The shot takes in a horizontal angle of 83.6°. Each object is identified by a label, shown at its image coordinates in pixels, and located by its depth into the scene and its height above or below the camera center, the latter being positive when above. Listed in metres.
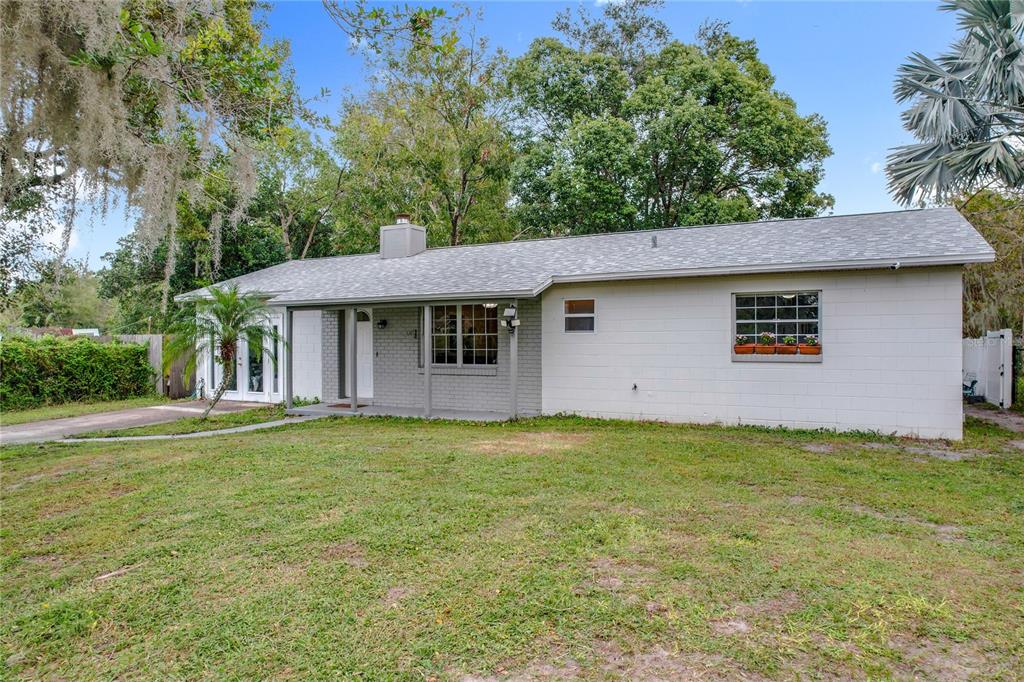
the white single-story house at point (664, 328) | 8.12 +0.30
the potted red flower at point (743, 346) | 9.07 -0.02
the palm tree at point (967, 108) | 9.63 +4.25
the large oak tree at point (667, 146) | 17.16 +6.13
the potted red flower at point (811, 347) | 8.61 -0.03
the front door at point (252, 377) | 13.30 -0.69
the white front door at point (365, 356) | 12.51 -0.19
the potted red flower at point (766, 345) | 8.92 +0.00
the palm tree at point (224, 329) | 9.96 +0.34
